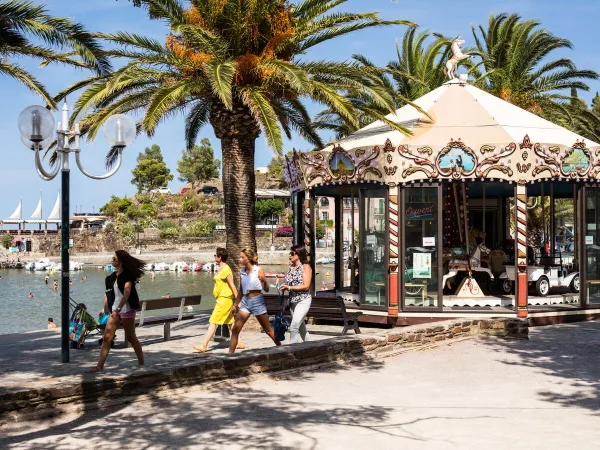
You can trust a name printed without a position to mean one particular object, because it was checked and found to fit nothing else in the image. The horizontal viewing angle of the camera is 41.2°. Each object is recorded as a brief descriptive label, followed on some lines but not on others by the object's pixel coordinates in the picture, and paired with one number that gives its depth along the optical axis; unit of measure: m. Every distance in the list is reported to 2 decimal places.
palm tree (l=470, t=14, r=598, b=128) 32.50
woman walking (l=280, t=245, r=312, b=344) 11.41
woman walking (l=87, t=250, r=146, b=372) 9.95
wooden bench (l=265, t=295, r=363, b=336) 13.69
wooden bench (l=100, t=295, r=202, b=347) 13.48
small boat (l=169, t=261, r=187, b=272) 93.75
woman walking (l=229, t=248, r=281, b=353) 11.19
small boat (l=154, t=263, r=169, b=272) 94.06
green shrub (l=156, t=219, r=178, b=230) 109.38
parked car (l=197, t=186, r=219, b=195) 129.14
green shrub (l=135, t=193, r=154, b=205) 122.12
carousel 15.70
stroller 12.94
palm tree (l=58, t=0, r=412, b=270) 14.59
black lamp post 10.80
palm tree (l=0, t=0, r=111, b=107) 12.98
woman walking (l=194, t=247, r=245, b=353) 12.21
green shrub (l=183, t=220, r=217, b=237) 105.94
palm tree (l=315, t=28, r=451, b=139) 30.50
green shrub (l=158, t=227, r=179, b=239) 106.31
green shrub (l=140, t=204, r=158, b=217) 113.94
